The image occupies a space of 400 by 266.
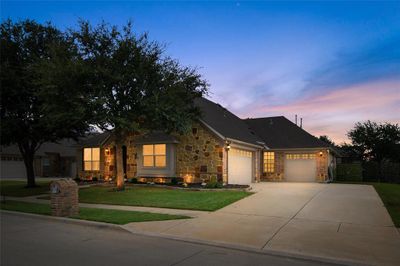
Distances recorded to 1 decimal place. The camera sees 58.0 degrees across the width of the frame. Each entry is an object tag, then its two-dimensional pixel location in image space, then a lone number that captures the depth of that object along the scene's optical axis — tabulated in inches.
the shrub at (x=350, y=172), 1196.5
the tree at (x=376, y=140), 1333.7
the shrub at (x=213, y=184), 757.9
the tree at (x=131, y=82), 676.7
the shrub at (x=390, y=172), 1171.9
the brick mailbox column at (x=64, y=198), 459.8
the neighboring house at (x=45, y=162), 1475.1
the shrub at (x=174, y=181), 833.6
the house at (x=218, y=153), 832.9
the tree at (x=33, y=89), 675.4
